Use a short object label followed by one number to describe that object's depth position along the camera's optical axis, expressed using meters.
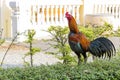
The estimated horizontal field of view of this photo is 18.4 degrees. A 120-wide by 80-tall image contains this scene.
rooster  4.84
